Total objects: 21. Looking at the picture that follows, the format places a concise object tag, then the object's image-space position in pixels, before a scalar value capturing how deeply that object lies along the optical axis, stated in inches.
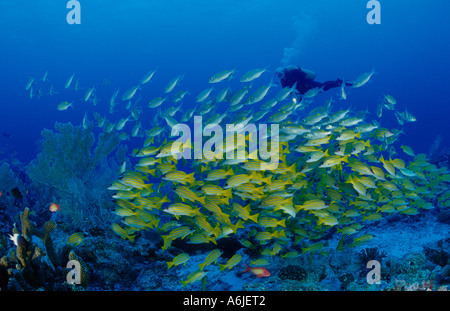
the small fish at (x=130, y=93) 293.6
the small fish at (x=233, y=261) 165.5
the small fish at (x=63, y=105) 310.5
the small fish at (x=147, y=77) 286.3
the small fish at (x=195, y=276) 156.8
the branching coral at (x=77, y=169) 272.1
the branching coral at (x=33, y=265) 153.2
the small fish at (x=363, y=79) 253.1
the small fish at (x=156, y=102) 276.8
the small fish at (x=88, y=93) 305.4
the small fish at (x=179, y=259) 166.1
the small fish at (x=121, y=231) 192.1
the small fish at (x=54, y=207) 250.9
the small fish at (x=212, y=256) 163.6
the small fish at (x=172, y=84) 269.0
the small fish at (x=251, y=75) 245.0
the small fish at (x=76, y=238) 183.3
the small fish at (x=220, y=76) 243.9
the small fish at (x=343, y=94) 279.7
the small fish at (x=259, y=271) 177.2
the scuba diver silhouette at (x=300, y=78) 356.5
